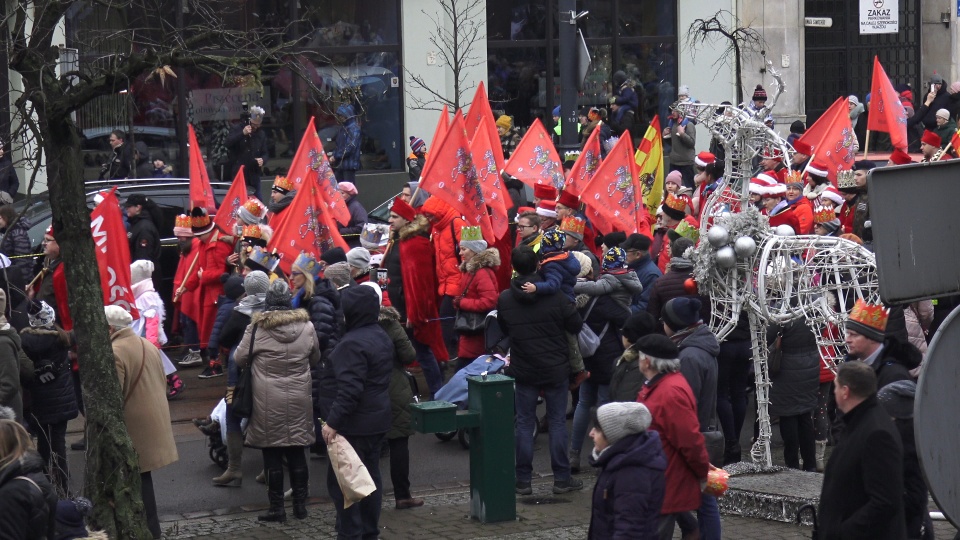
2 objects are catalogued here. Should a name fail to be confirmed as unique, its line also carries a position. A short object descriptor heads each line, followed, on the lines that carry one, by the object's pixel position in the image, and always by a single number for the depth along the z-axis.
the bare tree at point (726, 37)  25.78
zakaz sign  28.31
